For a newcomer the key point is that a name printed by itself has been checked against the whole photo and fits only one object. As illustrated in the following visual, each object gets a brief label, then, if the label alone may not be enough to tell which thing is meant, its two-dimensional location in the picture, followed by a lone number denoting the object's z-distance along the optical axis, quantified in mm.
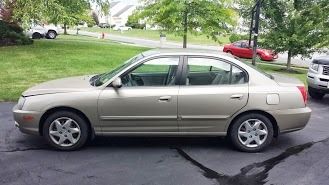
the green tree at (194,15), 21031
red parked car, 30703
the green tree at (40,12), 15625
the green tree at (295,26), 19438
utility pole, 12430
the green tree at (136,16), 22562
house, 108950
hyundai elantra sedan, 6223
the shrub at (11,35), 19531
